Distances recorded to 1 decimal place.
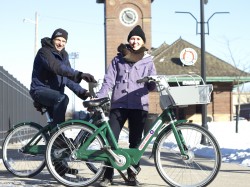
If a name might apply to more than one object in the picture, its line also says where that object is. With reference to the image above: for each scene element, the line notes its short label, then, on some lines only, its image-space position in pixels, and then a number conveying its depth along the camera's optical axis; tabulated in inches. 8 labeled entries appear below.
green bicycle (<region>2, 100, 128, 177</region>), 269.3
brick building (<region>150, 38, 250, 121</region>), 1668.3
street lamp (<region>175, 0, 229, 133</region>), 680.4
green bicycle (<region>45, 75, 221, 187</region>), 226.5
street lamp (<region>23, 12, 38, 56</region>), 1557.3
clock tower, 1733.5
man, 259.9
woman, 246.8
